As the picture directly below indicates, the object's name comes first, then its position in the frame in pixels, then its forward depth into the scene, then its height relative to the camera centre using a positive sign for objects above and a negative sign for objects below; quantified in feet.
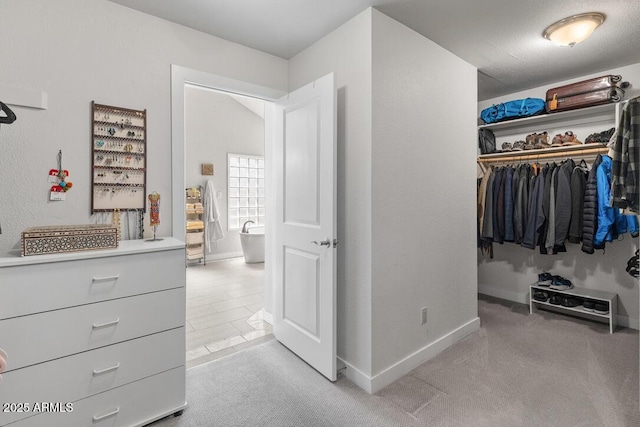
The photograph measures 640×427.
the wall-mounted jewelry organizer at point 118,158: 6.40 +1.19
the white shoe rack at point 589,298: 9.64 -2.90
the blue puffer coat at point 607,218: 9.14 -0.12
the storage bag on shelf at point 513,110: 10.94 +3.73
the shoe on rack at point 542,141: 10.91 +2.50
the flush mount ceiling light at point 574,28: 6.94 +4.20
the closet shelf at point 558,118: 10.01 +3.31
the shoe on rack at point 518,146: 11.43 +2.47
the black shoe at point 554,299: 10.70 -2.86
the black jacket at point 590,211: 9.38 +0.09
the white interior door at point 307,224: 7.06 -0.22
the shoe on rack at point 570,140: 10.28 +2.41
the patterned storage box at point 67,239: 5.03 -0.38
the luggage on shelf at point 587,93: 9.41 +3.72
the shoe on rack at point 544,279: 11.21 -2.30
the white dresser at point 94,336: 4.71 -1.98
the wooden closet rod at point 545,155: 10.09 +2.08
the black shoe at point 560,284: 10.79 -2.38
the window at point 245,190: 21.66 +1.78
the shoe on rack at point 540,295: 11.03 -2.81
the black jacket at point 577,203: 9.82 +0.34
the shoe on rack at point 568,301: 10.42 -2.85
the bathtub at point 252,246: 19.30 -1.87
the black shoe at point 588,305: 10.05 -2.89
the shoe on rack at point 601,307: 9.73 -2.87
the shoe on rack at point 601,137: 9.66 +2.38
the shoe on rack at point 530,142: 11.14 +2.55
